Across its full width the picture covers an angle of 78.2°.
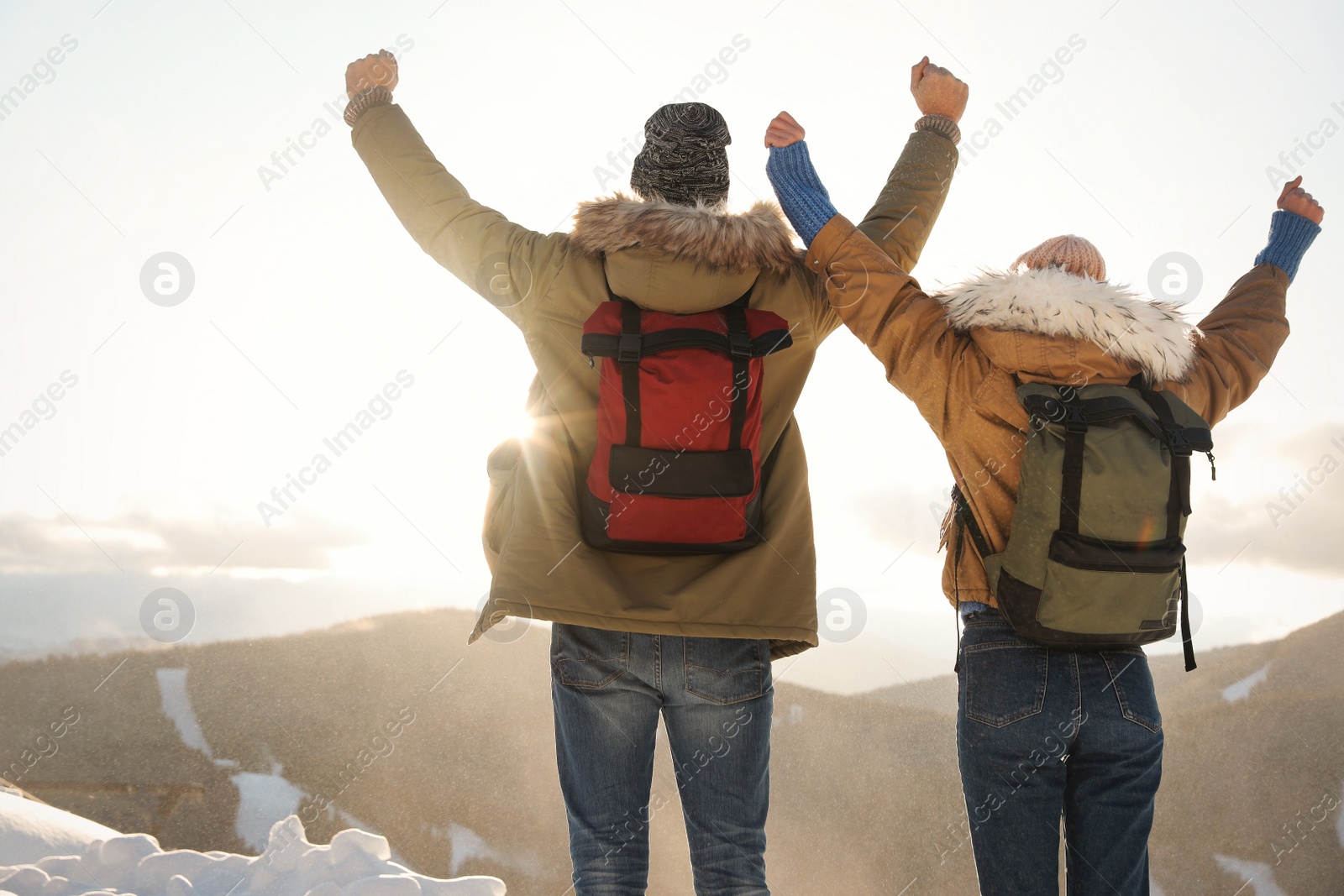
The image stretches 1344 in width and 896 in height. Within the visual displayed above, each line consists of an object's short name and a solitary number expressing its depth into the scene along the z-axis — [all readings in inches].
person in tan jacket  73.1
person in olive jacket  74.2
